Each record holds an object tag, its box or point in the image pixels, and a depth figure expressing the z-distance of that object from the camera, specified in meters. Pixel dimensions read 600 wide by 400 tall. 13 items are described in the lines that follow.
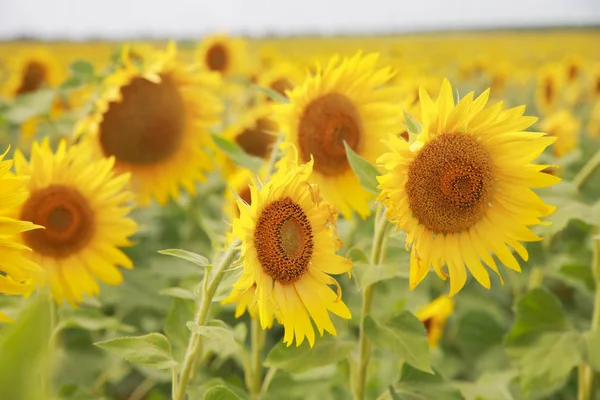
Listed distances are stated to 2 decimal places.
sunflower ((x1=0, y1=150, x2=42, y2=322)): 0.92
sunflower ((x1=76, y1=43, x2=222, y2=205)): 1.39
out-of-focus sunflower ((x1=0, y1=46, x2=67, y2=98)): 1.99
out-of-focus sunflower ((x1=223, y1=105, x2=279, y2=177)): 1.58
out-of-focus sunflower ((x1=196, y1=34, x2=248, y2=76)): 2.34
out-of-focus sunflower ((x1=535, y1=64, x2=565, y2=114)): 5.40
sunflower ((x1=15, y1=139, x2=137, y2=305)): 1.14
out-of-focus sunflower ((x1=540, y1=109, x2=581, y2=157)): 1.87
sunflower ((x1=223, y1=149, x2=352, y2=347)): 0.94
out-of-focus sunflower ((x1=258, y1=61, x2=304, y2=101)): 1.77
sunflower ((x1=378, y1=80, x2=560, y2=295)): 0.96
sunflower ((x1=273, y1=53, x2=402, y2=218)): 1.14
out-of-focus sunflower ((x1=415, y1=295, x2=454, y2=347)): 1.30
